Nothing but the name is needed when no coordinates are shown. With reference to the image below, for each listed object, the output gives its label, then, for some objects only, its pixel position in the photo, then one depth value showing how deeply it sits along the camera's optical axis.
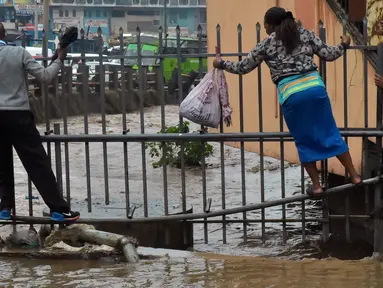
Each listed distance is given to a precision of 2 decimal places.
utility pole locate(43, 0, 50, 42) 32.52
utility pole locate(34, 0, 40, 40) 76.08
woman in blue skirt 8.79
